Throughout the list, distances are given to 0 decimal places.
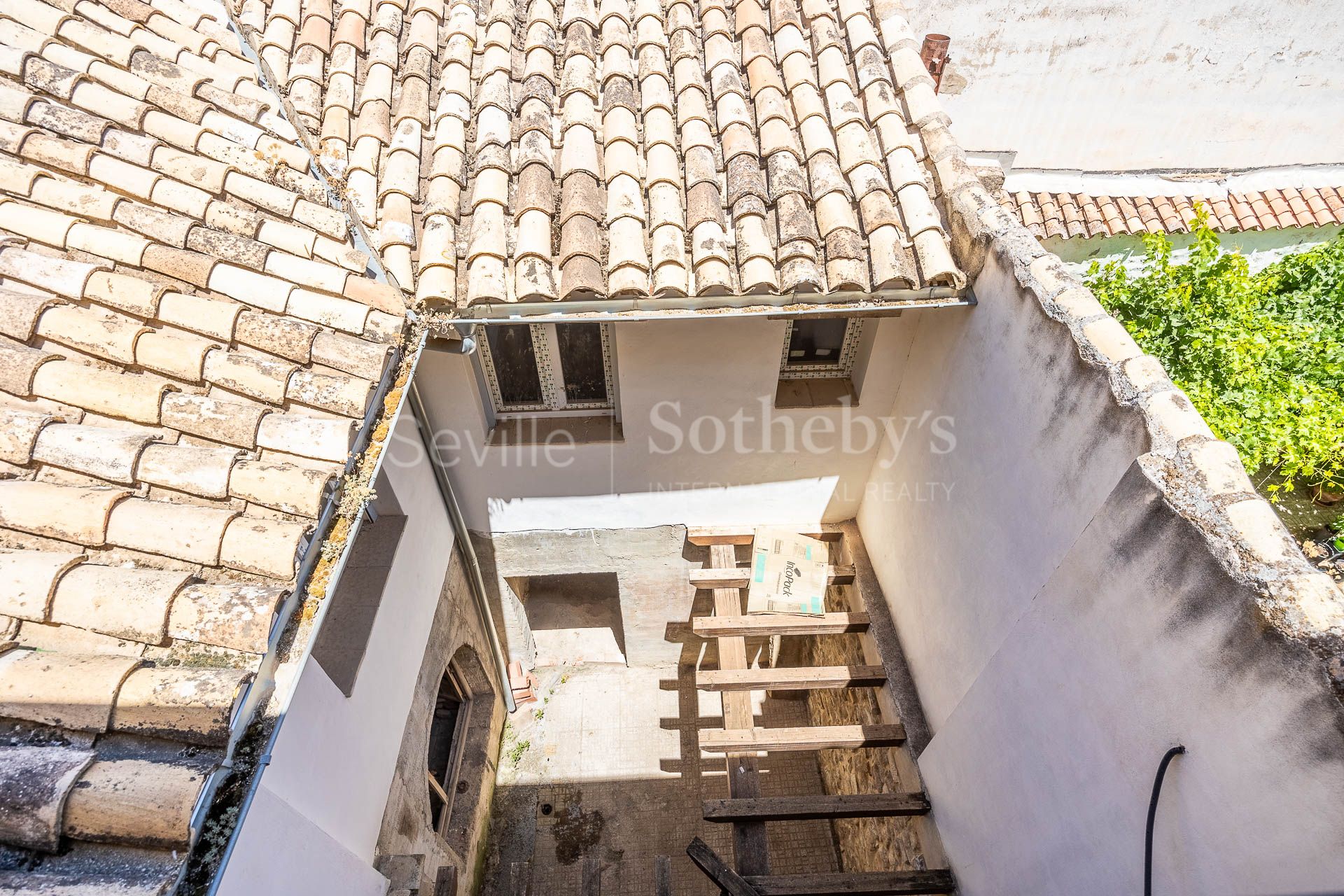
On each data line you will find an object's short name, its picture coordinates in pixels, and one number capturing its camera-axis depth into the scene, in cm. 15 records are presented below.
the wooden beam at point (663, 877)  509
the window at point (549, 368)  538
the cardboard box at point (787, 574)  616
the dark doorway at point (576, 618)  952
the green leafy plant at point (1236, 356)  621
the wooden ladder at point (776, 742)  455
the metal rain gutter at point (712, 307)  384
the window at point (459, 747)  710
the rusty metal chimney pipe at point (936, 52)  798
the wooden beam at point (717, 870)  443
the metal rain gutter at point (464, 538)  533
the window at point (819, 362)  565
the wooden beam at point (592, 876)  741
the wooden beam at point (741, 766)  484
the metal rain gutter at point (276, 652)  212
